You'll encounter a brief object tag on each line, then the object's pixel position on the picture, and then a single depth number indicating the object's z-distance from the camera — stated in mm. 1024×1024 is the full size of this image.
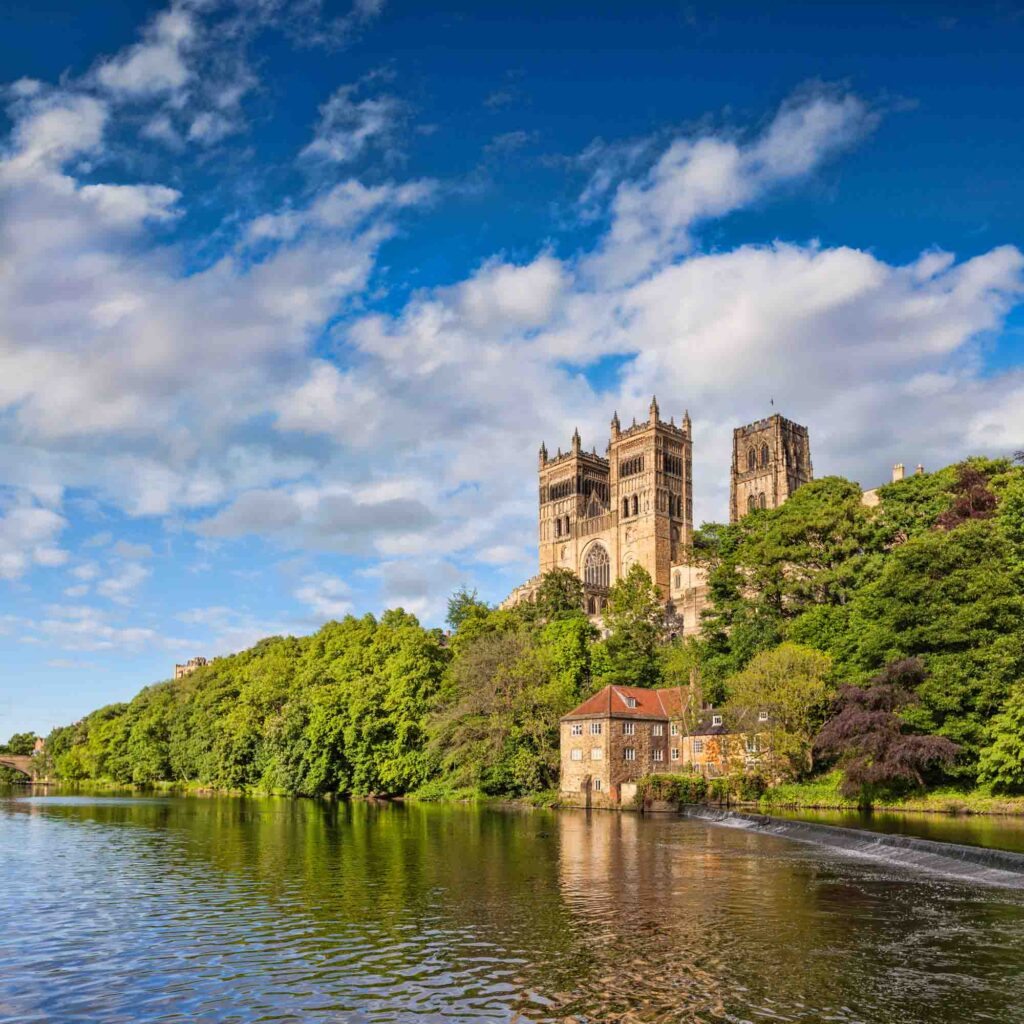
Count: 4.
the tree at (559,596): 90381
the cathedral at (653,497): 142125
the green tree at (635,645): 72688
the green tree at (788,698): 54656
